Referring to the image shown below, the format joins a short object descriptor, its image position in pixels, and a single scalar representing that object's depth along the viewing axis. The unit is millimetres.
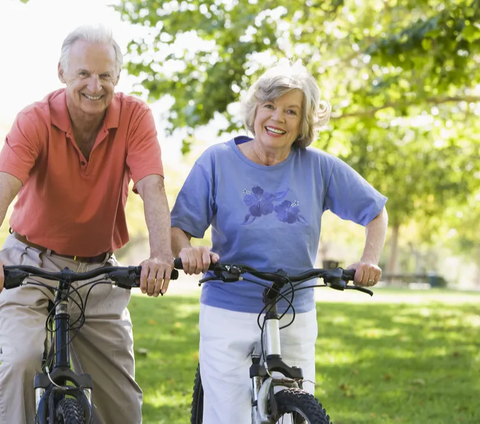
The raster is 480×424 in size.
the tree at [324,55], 10531
